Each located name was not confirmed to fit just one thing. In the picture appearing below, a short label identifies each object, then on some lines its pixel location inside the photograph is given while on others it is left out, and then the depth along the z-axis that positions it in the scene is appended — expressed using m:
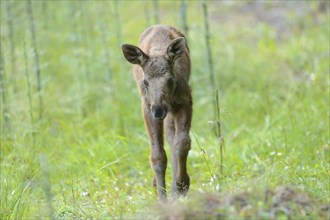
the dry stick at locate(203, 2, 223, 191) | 19.45
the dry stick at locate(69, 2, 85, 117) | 21.61
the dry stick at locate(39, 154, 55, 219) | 9.28
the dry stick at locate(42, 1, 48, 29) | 21.41
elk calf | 13.16
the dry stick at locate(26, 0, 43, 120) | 19.12
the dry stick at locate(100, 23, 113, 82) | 22.19
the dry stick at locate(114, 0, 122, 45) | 21.08
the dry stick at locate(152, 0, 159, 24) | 21.02
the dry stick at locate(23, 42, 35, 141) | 16.72
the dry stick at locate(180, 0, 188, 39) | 19.42
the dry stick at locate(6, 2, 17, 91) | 19.46
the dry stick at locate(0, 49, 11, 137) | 17.52
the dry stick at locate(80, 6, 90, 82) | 23.11
